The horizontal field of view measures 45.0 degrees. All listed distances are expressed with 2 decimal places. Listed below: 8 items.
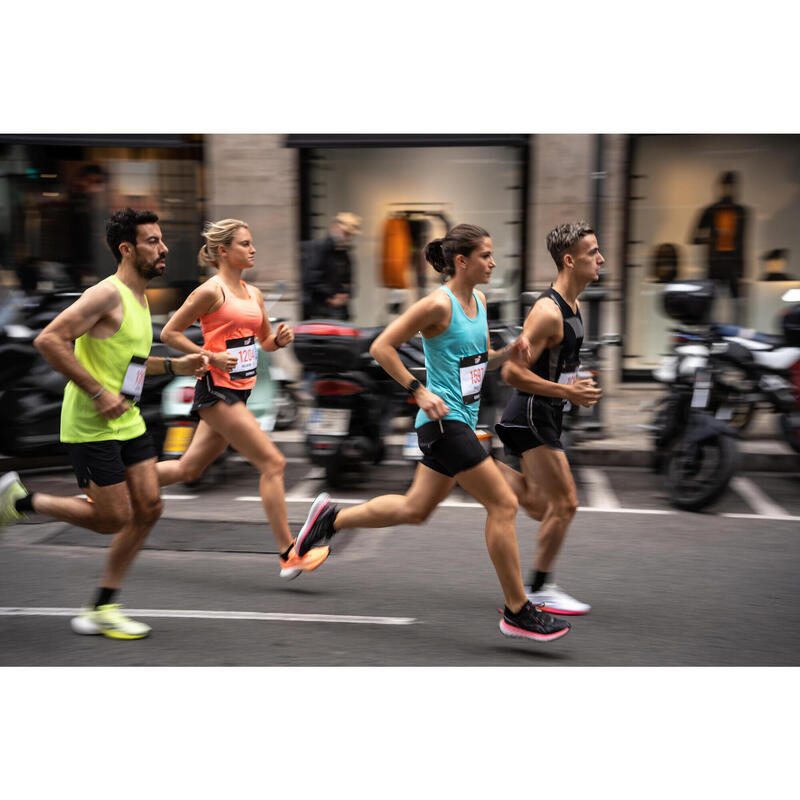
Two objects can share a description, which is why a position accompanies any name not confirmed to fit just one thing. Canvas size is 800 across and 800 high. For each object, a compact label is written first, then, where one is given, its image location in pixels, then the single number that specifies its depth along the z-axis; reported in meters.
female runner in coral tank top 4.88
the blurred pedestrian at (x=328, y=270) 9.10
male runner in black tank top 4.29
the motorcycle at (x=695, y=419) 6.34
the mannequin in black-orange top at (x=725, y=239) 10.87
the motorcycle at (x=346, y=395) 6.83
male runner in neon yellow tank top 3.96
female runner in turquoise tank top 4.05
